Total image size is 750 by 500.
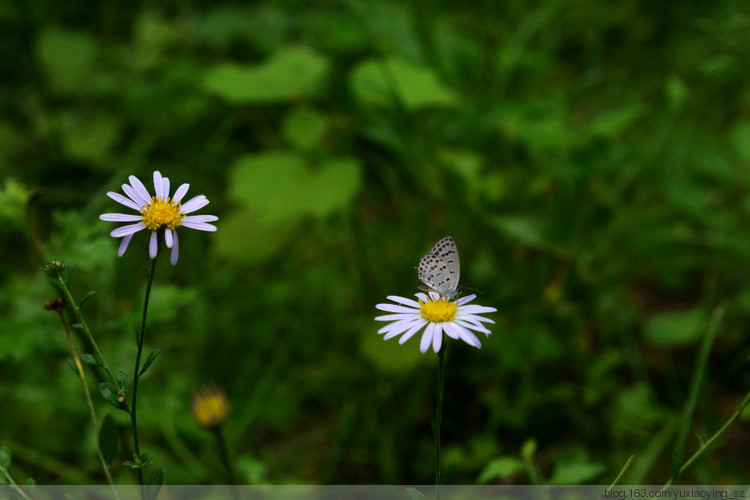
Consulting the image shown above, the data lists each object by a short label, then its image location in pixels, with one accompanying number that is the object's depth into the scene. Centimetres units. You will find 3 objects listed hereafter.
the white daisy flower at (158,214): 98
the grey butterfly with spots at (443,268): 99
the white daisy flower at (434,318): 98
